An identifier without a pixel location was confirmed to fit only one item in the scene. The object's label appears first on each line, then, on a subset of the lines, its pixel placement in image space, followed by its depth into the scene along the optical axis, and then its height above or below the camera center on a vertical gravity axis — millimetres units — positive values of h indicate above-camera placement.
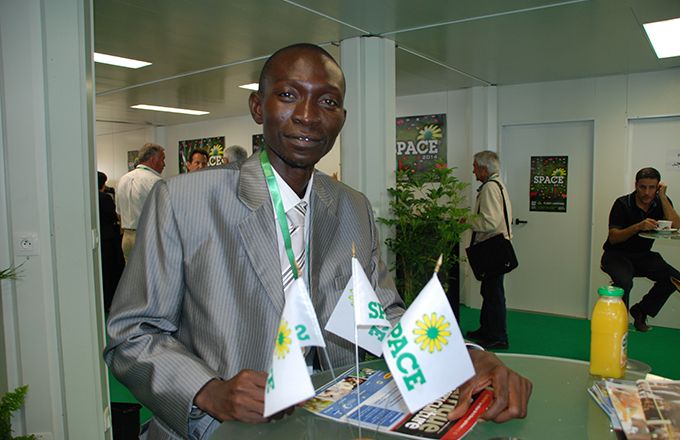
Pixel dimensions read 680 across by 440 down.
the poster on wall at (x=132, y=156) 10156 +695
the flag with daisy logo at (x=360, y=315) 927 -230
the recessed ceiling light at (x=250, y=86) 6116 +1239
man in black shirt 4402 -517
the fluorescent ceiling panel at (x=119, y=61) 4824 +1247
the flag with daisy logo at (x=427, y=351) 759 -238
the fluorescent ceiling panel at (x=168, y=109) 7806 +1276
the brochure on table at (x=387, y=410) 921 -422
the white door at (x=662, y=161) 5391 +262
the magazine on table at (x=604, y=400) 955 -425
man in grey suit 1002 -182
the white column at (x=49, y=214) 2242 -92
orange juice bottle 1184 -335
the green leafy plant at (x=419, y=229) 4316 -341
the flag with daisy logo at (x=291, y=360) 770 -254
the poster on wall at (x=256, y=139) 8617 +852
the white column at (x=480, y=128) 6316 +732
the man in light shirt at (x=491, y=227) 4613 -349
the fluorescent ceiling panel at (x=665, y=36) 3875 +1190
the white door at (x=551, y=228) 5926 -469
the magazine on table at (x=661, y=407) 849 -391
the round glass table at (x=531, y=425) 937 -447
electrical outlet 2271 -212
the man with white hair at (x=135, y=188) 5324 +37
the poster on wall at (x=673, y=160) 5375 +267
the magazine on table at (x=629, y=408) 869 -402
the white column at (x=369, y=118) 4180 +582
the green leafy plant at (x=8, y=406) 1910 -774
